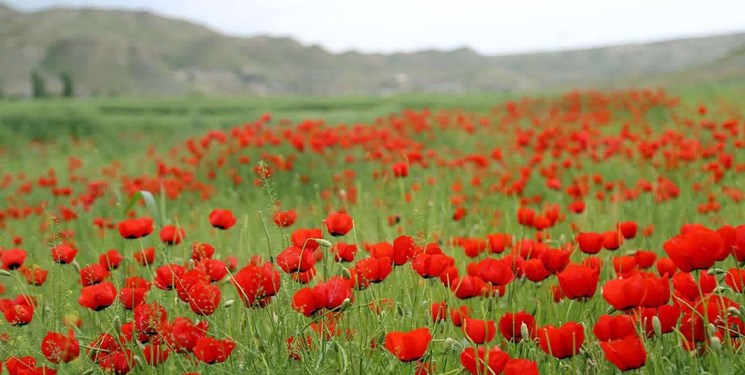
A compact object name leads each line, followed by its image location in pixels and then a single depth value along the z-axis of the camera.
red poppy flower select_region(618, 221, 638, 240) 2.25
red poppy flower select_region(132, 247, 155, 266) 2.28
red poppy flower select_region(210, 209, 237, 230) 2.01
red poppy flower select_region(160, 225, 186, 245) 2.09
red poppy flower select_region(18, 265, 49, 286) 1.97
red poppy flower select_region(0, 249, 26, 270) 2.03
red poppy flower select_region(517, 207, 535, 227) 2.51
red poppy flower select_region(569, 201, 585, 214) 3.07
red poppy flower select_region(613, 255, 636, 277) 1.87
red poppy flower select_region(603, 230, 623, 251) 2.04
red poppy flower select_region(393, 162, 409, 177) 2.85
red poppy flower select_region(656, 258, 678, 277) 1.86
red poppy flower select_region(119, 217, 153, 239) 1.96
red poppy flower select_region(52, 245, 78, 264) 1.77
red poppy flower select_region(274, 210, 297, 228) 1.65
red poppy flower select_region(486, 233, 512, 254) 2.12
